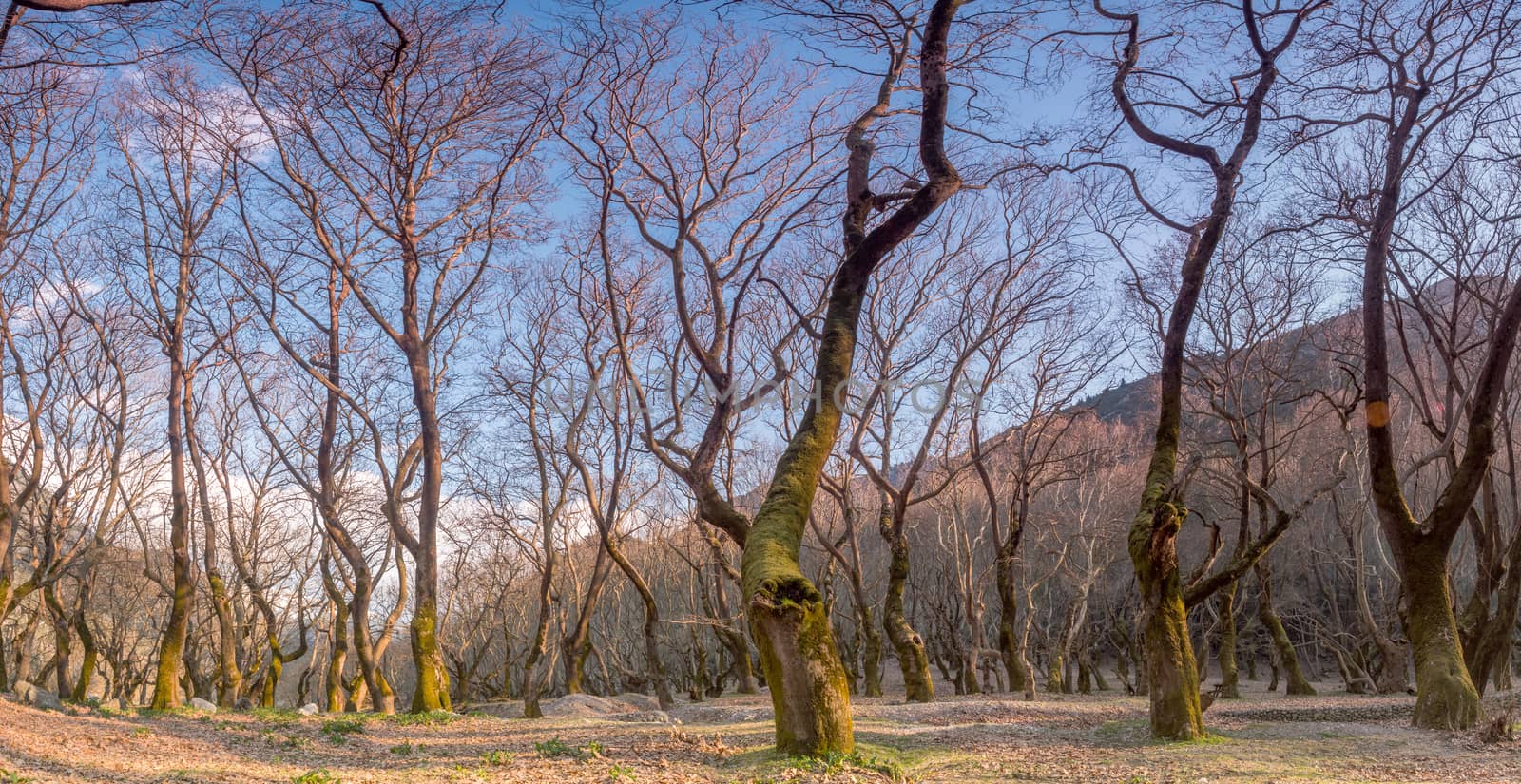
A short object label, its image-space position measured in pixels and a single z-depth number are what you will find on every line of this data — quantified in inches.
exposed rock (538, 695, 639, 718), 627.2
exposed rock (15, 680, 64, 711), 481.7
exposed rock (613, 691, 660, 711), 780.0
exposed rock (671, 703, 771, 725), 523.5
